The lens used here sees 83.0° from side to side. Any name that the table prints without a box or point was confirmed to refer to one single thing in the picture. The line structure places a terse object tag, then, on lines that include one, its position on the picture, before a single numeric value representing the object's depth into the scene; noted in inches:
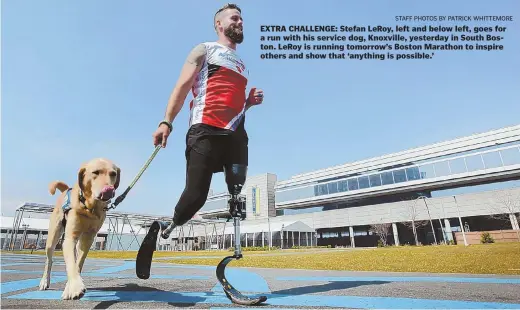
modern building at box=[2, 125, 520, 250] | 1389.0
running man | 92.3
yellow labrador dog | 92.5
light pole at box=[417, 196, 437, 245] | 1478.1
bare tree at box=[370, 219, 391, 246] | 1578.5
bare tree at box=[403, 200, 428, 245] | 1545.3
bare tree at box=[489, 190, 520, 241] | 1240.8
